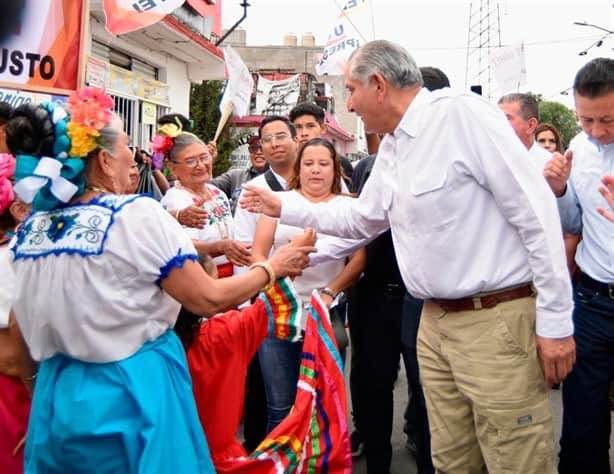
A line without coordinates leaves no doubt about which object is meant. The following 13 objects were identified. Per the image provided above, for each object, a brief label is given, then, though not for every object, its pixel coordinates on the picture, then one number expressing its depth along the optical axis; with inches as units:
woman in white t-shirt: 125.8
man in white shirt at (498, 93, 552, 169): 176.4
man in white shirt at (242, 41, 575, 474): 84.4
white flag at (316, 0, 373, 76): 312.7
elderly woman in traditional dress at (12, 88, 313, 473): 74.2
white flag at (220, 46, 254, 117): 245.6
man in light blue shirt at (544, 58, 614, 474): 105.4
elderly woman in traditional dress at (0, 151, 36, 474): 87.2
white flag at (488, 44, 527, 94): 250.8
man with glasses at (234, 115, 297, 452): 151.4
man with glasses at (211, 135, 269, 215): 206.4
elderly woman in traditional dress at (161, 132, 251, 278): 150.7
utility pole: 1236.8
